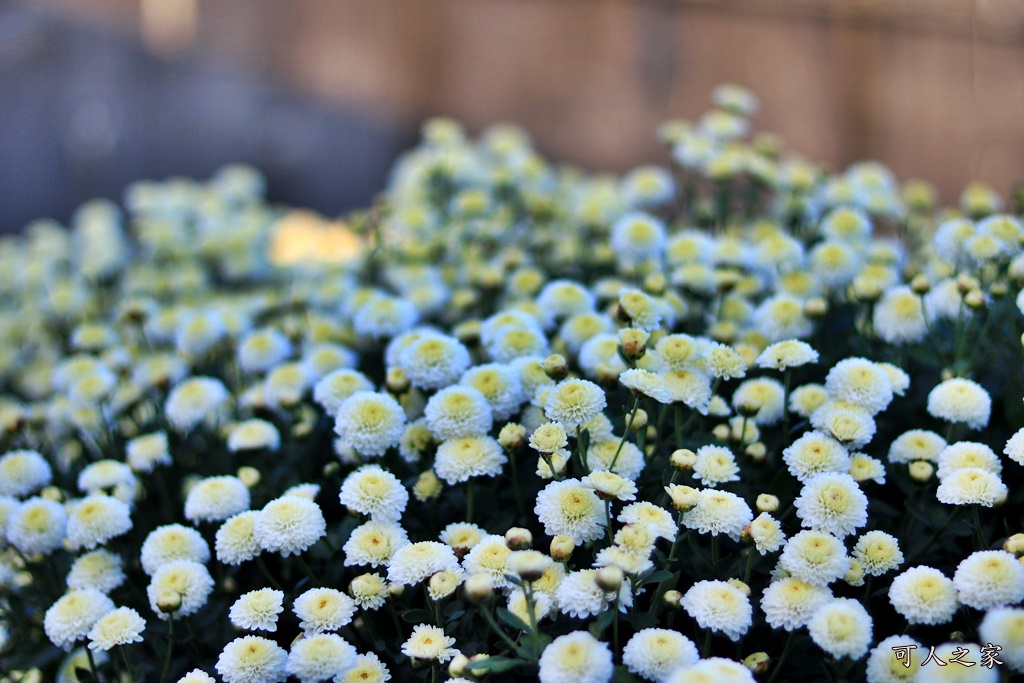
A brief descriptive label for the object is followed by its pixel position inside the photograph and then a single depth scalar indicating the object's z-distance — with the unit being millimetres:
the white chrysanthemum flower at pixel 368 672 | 905
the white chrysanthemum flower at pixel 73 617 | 963
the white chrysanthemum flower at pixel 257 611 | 926
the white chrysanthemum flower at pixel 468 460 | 962
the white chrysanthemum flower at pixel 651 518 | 904
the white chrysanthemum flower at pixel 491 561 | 910
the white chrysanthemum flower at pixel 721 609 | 888
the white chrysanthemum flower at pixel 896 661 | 873
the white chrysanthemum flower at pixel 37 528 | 1004
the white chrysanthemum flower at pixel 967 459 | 947
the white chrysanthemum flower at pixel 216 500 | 993
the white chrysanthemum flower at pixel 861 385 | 977
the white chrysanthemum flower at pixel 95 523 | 997
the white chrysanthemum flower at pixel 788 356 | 986
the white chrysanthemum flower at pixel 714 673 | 839
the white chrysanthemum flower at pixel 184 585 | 955
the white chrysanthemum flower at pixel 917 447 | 975
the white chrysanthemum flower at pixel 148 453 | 1060
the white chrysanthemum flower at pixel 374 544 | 934
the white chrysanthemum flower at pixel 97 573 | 995
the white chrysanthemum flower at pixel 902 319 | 1056
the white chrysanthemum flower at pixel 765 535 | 913
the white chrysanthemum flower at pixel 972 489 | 923
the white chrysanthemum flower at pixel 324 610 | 918
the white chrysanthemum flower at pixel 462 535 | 940
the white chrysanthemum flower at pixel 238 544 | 956
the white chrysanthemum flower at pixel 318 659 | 900
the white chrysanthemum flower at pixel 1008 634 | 844
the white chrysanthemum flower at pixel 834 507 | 920
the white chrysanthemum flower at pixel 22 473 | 1048
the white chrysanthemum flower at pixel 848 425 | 958
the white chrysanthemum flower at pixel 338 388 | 1023
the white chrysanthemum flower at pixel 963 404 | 978
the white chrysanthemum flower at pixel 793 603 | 892
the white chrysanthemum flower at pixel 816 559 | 899
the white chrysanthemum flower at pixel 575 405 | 946
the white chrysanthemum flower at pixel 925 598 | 889
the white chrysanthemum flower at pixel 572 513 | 915
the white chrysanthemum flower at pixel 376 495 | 947
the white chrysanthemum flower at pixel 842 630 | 872
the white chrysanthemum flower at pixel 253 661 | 906
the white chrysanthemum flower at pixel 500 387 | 989
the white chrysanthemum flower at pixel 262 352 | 1149
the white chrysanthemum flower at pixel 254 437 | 1045
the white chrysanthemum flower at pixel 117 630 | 941
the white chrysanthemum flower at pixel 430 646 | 900
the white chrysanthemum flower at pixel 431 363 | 1017
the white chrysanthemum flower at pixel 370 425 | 979
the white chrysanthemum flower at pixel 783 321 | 1058
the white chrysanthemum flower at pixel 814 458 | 947
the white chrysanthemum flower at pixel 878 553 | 920
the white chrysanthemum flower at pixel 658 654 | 874
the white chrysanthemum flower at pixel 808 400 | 994
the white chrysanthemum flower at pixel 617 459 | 950
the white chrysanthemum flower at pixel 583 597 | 889
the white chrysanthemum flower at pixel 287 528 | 942
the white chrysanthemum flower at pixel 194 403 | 1103
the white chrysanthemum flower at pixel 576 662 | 859
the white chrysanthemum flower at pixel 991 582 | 880
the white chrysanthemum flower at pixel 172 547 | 979
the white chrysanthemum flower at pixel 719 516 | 915
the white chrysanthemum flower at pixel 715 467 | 942
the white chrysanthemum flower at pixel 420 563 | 918
